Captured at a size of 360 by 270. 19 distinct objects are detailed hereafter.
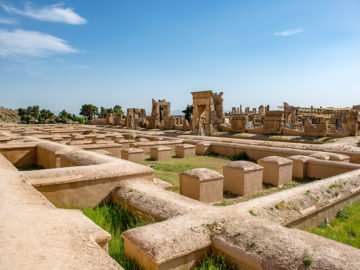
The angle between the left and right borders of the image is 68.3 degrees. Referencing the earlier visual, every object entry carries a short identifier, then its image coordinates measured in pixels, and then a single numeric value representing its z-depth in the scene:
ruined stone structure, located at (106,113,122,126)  33.28
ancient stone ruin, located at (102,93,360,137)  16.62
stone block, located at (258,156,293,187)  6.95
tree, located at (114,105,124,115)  51.48
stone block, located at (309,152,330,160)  8.23
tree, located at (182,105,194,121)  45.53
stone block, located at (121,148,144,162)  10.25
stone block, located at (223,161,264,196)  6.14
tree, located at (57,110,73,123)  45.78
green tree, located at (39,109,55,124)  44.47
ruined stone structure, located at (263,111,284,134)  18.14
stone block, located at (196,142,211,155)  11.93
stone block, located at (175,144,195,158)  11.45
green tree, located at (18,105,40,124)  44.97
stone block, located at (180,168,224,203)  5.32
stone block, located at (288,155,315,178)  7.87
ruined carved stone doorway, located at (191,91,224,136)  19.33
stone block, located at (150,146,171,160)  10.79
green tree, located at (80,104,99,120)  50.38
